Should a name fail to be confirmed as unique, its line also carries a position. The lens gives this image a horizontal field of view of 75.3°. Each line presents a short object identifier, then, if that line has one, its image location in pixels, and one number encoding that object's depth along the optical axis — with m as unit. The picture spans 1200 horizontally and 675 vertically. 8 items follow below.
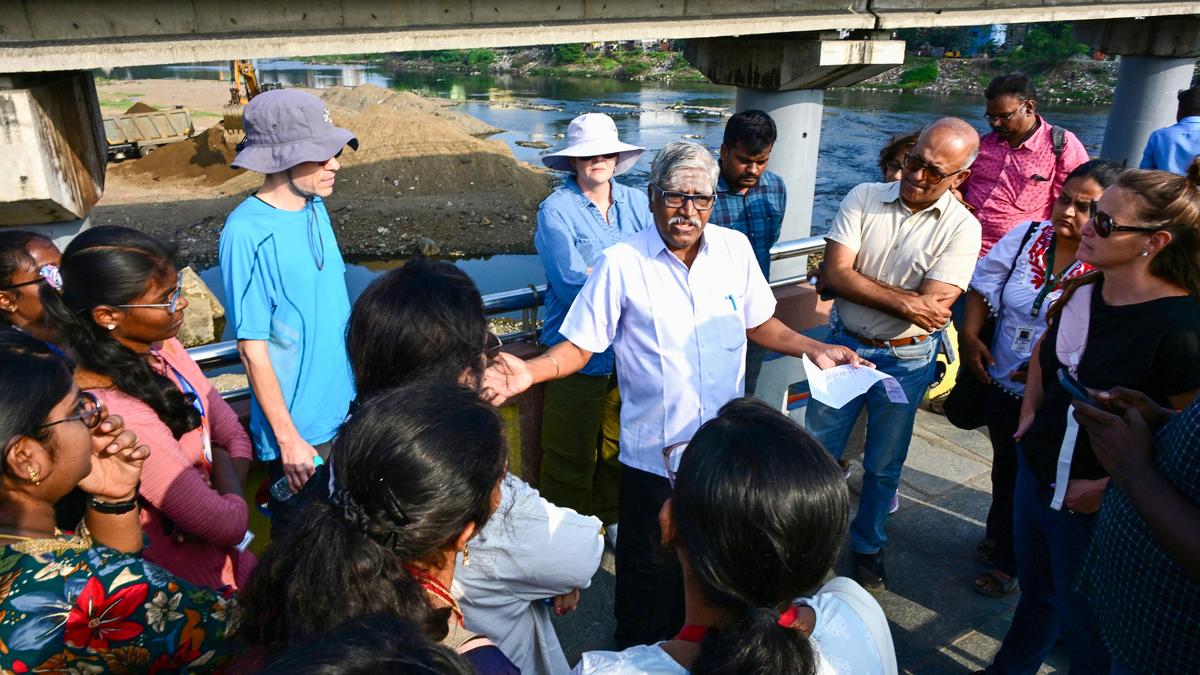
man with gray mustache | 2.54
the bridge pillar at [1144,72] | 8.16
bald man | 3.00
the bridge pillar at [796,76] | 6.21
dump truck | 30.61
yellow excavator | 29.98
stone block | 16.06
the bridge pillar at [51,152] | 3.65
